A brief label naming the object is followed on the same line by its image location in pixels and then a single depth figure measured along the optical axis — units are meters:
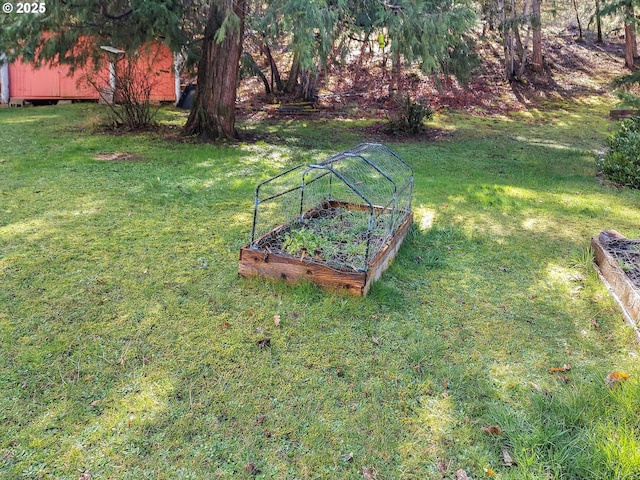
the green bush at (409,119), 10.34
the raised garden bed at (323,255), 3.17
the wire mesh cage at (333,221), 3.35
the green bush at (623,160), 6.63
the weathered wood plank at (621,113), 12.15
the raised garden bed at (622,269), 2.99
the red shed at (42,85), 13.16
